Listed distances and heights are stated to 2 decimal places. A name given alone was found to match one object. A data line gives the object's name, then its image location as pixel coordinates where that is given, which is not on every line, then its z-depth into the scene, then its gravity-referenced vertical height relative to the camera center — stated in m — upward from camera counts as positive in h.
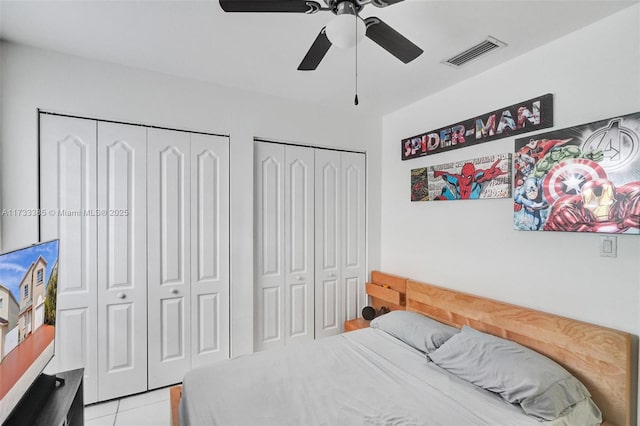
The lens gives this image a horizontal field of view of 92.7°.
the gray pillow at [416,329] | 2.19 -0.91
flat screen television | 1.19 -0.48
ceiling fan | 1.26 +0.85
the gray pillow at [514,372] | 1.52 -0.90
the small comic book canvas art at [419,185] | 2.94 +0.26
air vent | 2.02 +1.12
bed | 1.51 -1.01
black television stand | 1.34 -0.92
